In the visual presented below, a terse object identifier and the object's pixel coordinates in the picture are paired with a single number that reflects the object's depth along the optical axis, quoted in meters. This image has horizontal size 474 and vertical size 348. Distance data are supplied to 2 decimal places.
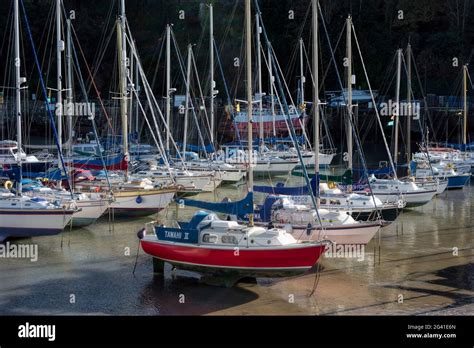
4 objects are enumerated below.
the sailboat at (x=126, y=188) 32.22
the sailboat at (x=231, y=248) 21.12
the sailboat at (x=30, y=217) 26.88
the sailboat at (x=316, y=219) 24.61
